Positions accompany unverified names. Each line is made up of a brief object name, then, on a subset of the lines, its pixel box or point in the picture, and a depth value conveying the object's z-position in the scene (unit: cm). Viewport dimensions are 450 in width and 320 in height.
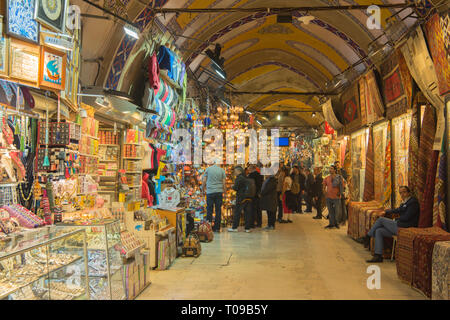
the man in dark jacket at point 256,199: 914
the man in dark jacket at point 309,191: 1180
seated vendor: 533
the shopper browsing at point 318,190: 1103
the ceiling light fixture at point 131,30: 510
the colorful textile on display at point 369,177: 802
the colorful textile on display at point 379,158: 756
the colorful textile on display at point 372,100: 731
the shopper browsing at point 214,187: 823
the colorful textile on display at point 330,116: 1108
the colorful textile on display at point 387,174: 689
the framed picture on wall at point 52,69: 358
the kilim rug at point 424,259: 416
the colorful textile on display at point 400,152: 638
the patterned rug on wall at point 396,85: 584
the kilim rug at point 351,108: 916
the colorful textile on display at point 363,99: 831
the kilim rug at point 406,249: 454
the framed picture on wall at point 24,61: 331
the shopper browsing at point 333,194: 874
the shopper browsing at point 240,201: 853
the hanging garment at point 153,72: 718
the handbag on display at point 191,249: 606
